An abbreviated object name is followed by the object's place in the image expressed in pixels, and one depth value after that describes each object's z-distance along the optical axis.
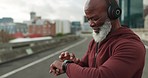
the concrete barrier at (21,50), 6.85
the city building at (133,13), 49.43
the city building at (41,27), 44.36
